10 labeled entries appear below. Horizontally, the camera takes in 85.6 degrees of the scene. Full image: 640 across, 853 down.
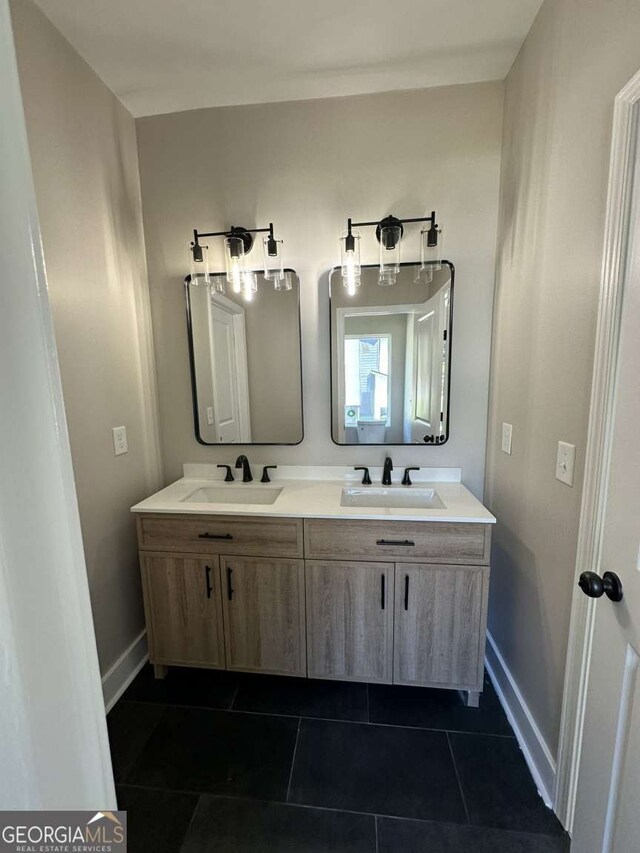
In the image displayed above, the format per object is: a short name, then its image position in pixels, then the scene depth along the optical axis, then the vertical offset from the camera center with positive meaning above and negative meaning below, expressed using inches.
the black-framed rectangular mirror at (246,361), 74.2 +3.3
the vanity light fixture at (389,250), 64.9 +24.1
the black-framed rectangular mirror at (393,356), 70.7 +3.7
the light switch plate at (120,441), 67.2 -12.3
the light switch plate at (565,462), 44.3 -11.9
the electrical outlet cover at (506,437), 63.1 -12.0
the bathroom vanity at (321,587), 57.6 -36.8
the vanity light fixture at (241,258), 69.4 +24.2
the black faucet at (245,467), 76.7 -20.1
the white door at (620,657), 30.3 -27.0
